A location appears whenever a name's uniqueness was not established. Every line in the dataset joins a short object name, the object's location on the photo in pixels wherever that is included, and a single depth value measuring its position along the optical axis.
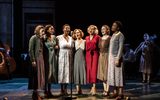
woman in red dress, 13.28
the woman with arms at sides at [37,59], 12.29
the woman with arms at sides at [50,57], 12.85
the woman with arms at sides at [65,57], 13.08
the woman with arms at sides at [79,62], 13.27
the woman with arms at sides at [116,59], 12.40
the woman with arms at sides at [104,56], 13.08
